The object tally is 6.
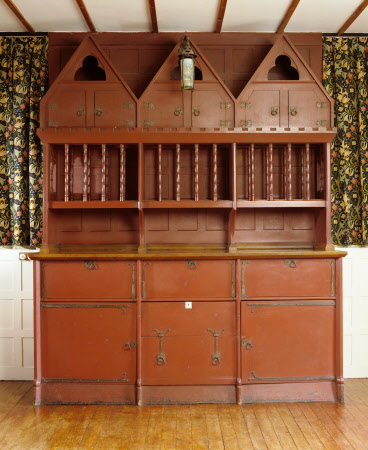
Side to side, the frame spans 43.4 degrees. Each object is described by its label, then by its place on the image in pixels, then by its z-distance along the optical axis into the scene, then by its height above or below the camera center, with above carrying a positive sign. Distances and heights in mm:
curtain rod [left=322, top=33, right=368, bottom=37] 4273 +1700
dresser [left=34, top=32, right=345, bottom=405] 3719 -195
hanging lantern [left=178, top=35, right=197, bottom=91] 3729 +1224
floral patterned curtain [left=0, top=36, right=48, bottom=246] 4199 +811
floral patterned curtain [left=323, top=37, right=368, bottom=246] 4246 +795
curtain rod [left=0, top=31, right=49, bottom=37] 4223 +1694
